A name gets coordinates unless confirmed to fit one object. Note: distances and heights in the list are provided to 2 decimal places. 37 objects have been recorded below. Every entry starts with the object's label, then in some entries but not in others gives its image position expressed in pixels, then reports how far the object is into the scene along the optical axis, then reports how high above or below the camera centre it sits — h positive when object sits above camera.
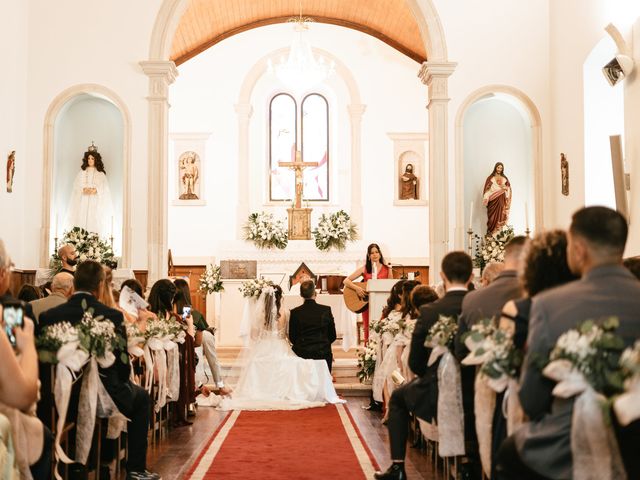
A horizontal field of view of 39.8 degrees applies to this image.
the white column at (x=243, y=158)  17.58 +2.43
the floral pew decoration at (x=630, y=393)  2.45 -0.33
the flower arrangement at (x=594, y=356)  2.65 -0.24
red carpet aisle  5.56 -1.26
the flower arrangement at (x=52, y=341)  4.30 -0.30
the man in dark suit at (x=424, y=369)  4.81 -0.50
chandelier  15.77 +3.76
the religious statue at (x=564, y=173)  10.82 +1.27
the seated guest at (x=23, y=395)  2.89 -0.38
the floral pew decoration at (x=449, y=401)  4.59 -0.64
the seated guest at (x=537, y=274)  3.29 +0.01
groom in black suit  9.48 -0.53
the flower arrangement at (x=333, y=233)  16.47 +0.86
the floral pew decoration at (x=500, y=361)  3.37 -0.33
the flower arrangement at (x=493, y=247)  11.01 +0.38
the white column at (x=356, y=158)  17.58 +2.41
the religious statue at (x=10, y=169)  10.70 +1.36
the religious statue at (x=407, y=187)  17.67 +1.81
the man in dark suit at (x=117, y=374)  4.70 -0.52
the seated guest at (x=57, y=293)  5.64 -0.08
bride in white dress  9.49 -1.03
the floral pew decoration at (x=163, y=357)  6.48 -0.61
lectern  10.48 -0.19
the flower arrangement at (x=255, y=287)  11.13 -0.10
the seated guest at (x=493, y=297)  4.14 -0.09
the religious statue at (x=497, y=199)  11.77 +1.05
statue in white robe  11.95 +1.09
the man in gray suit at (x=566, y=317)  2.79 -0.13
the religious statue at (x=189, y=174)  17.62 +2.10
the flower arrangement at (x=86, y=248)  11.12 +0.41
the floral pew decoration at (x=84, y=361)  4.33 -0.41
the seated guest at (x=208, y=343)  9.09 -0.69
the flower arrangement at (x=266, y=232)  16.66 +0.88
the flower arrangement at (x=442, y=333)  4.60 -0.29
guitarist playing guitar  11.11 +0.05
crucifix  16.59 +1.17
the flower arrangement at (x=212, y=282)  14.43 -0.05
